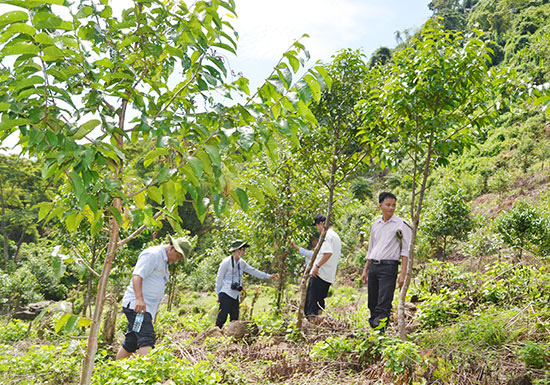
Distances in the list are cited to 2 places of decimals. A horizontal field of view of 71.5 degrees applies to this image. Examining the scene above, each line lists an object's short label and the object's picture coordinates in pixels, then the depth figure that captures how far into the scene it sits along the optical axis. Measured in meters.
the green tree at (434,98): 3.88
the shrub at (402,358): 3.40
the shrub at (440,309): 4.96
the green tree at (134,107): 1.36
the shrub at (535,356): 3.39
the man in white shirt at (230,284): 6.19
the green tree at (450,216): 11.91
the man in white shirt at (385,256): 4.39
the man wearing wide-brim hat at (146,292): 3.92
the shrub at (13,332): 7.16
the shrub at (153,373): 2.77
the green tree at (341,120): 5.56
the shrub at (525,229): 8.75
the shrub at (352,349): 3.99
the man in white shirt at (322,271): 5.58
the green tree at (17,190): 22.31
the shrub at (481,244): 9.52
